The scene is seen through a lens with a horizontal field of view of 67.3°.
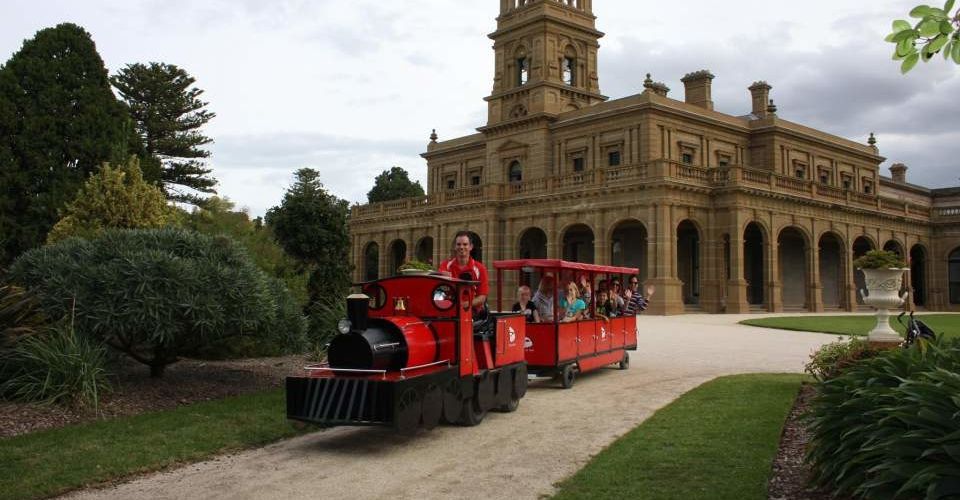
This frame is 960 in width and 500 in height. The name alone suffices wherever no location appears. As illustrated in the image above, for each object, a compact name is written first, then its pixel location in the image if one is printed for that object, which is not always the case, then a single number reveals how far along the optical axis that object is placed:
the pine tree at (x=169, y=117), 45.84
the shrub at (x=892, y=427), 4.47
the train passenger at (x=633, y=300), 16.31
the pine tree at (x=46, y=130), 23.09
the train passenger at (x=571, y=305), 13.07
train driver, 9.67
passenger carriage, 12.58
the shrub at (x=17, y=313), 10.16
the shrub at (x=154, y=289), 10.08
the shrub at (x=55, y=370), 9.38
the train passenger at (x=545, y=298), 12.92
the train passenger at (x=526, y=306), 12.85
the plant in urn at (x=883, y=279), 12.21
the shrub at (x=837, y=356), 9.10
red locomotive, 7.79
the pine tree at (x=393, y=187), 85.94
